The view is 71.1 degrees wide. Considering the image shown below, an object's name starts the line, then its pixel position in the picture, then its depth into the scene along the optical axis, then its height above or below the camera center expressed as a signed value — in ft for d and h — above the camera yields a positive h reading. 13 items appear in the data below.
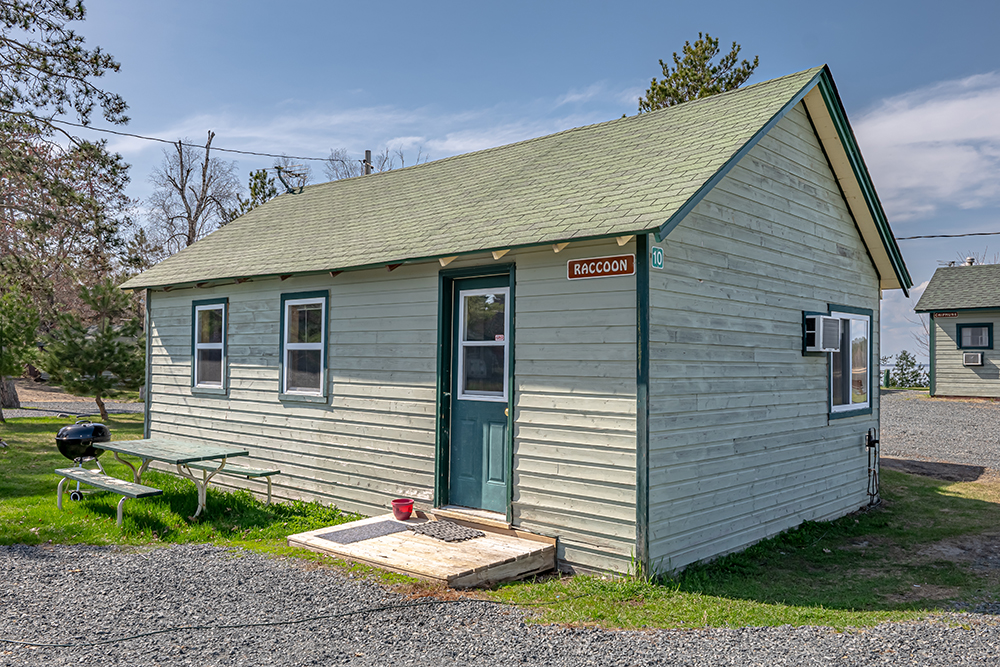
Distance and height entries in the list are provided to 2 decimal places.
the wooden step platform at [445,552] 18.43 -5.75
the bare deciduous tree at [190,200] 106.73 +23.11
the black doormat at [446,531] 21.40 -5.64
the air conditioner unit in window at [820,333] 26.91 +0.84
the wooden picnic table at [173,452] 25.53 -3.99
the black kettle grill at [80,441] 27.61 -3.67
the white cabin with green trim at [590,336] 19.77 +0.57
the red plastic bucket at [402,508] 23.84 -5.36
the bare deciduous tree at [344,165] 112.73 +30.58
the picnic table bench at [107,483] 24.23 -4.97
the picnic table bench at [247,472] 26.66 -4.78
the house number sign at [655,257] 19.25 +2.67
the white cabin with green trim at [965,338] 80.53 +2.15
